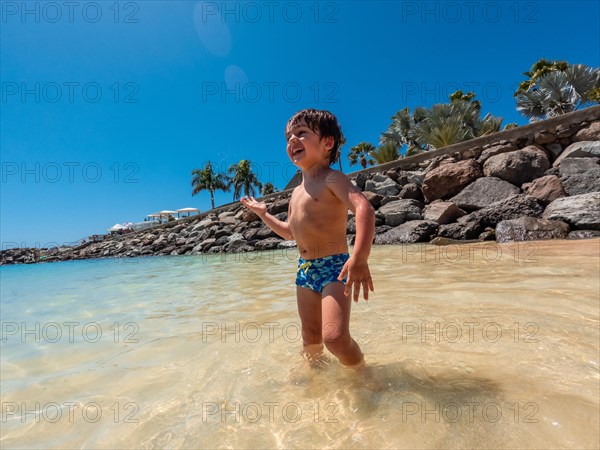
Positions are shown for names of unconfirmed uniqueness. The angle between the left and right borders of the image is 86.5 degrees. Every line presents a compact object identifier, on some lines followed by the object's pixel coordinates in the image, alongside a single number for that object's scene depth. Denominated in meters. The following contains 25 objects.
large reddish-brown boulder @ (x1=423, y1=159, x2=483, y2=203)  9.21
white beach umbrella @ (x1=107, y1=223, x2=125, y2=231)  38.63
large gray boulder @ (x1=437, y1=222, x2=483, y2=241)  7.08
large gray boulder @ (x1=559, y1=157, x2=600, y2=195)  6.86
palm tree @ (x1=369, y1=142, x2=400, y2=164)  16.31
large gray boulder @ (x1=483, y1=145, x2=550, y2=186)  8.28
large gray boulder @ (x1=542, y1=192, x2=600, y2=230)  5.71
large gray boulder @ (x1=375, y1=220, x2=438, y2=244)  7.85
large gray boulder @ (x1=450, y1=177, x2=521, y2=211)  8.23
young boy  1.62
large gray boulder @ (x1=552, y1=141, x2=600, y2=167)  7.69
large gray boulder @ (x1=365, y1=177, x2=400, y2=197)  10.88
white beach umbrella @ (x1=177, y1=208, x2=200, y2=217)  39.19
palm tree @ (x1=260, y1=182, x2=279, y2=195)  57.75
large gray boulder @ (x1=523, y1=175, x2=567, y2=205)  7.16
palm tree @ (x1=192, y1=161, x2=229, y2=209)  49.38
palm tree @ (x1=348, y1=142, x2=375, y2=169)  44.14
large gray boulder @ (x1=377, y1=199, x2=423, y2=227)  9.06
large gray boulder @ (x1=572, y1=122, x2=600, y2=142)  8.12
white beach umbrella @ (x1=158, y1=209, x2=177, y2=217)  38.59
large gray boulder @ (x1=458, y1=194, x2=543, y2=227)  6.81
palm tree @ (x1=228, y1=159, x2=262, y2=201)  50.38
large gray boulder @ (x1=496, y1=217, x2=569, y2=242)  5.85
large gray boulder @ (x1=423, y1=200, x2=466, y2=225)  8.20
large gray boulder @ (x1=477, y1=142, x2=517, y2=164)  9.41
